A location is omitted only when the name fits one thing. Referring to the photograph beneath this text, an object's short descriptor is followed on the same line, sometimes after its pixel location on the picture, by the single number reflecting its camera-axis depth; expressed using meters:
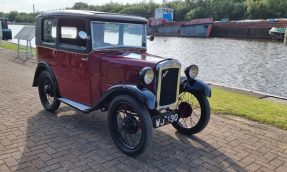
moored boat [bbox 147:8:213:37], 47.62
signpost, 12.71
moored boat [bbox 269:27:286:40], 35.22
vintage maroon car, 3.69
